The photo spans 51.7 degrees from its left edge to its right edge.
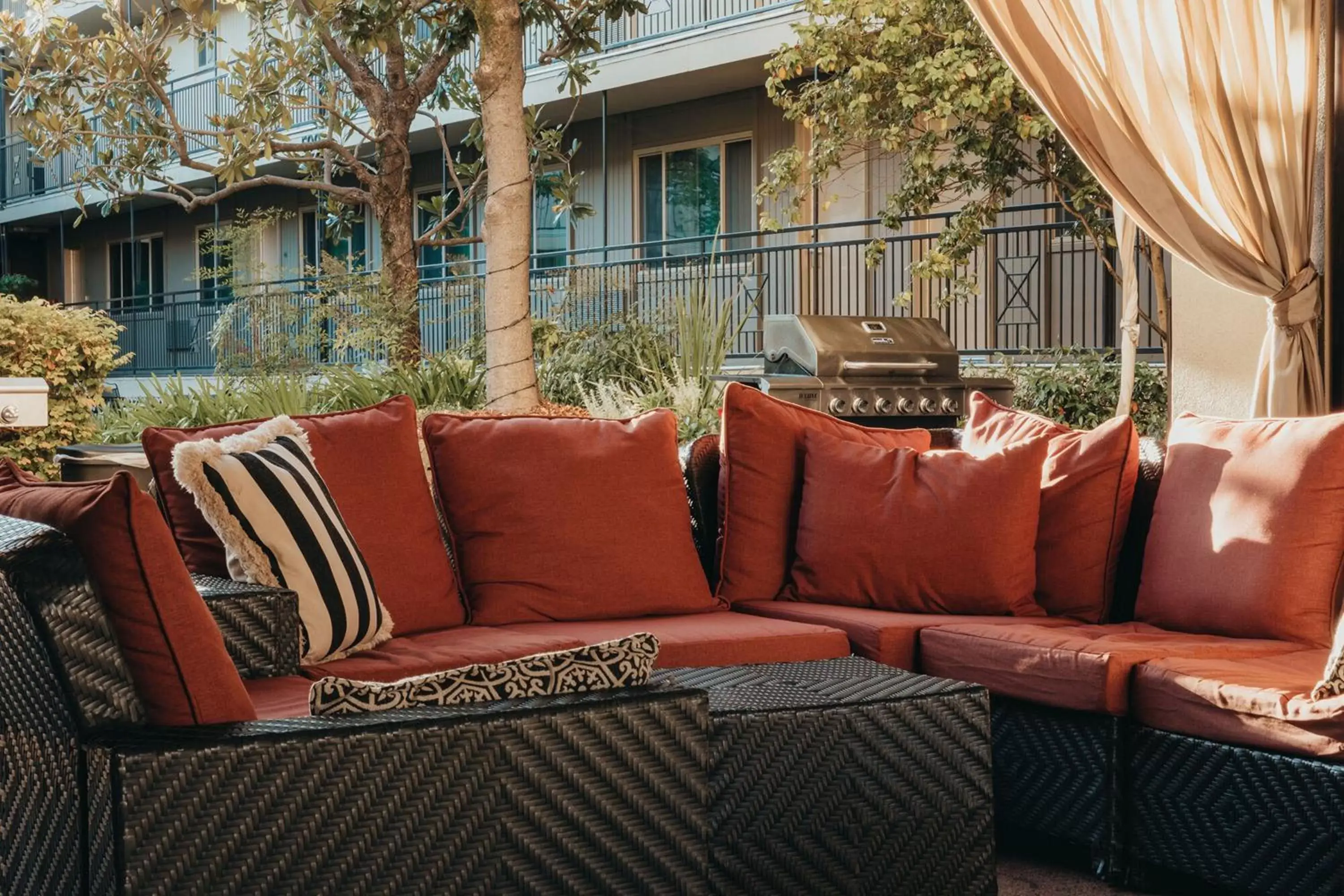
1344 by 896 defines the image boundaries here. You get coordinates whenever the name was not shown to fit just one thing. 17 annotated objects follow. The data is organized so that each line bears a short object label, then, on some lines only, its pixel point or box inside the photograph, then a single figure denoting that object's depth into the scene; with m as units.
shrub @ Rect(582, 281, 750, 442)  6.40
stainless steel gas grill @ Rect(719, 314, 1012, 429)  5.96
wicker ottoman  2.21
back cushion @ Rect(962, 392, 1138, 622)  3.30
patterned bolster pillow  1.82
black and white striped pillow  2.62
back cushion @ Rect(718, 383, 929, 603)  3.53
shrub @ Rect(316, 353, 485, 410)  6.44
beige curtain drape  3.96
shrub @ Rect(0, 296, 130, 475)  7.18
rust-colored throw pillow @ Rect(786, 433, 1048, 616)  3.27
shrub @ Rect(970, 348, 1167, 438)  7.27
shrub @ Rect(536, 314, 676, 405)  7.95
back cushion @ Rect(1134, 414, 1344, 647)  2.93
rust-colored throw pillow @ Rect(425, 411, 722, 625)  3.24
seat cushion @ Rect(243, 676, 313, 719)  2.24
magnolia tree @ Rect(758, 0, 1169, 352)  7.25
